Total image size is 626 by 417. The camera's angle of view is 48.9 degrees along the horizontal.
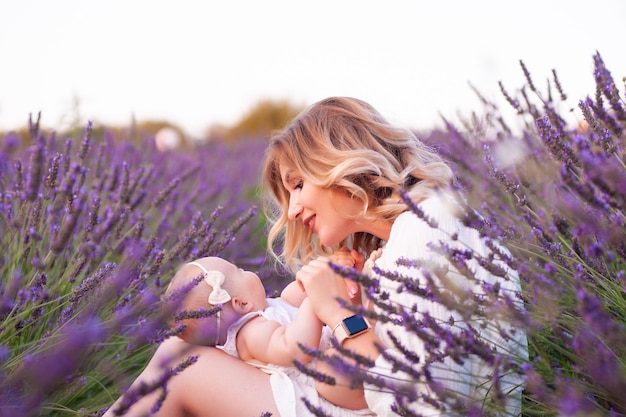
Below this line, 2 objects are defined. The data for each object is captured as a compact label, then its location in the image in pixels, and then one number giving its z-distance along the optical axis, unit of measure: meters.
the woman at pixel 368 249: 1.35
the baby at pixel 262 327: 1.87
